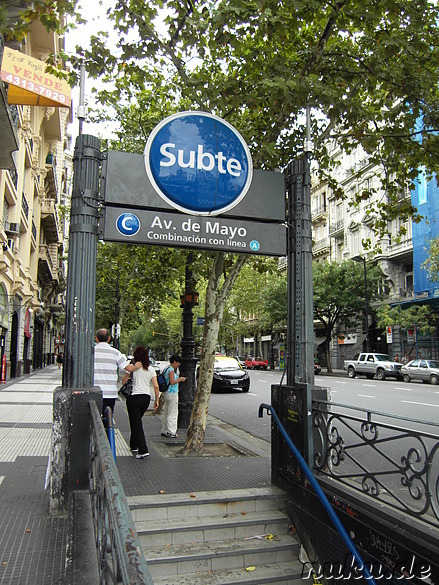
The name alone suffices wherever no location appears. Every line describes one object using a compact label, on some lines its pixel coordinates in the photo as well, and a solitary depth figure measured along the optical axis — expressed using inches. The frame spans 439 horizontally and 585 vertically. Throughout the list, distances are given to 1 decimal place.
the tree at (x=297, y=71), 254.5
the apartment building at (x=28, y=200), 430.9
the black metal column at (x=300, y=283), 225.5
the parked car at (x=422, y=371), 1048.2
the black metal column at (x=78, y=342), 186.7
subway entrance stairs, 158.9
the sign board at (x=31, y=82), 420.2
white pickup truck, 1189.1
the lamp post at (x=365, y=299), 1374.3
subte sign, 216.5
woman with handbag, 282.4
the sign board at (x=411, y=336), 1348.2
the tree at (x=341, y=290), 1453.0
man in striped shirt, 266.5
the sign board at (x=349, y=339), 1707.1
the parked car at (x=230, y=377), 804.6
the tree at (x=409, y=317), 1202.0
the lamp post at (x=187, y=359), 413.1
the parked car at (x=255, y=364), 1869.2
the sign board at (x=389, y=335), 1386.6
